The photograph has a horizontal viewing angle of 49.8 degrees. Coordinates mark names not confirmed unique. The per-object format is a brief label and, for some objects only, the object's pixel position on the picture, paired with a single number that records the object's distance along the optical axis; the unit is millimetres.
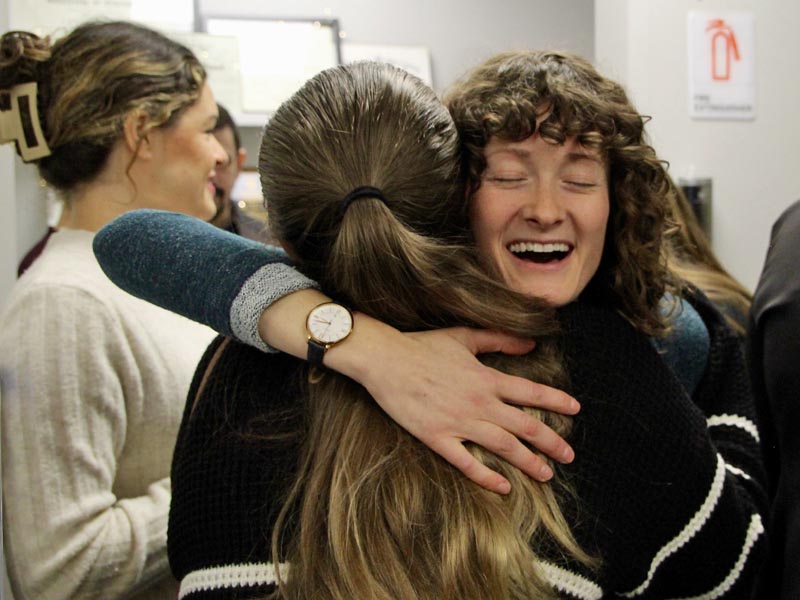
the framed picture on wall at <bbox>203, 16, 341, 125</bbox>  2787
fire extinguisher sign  2408
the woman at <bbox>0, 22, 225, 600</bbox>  1248
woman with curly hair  809
